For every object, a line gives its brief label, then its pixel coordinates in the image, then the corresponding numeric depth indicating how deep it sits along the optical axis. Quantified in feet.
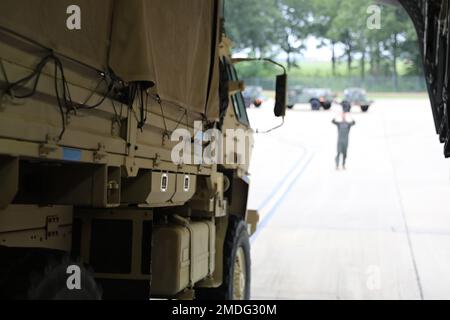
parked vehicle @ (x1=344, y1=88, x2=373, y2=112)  227.22
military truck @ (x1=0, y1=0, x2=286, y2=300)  17.78
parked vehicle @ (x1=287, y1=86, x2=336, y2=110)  218.79
